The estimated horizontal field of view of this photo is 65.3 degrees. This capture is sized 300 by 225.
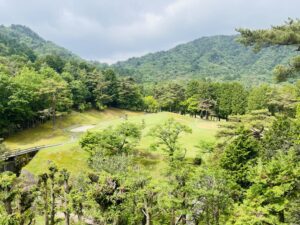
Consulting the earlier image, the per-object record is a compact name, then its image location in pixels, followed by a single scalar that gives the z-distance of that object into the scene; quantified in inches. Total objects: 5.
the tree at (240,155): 755.0
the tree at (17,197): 606.7
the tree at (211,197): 646.7
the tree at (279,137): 789.4
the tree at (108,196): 501.6
